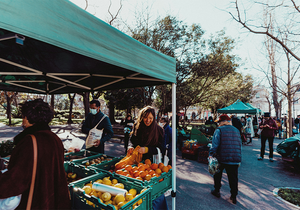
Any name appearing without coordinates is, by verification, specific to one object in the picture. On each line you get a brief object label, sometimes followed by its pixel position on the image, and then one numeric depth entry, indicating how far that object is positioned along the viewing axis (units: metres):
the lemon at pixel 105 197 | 1.55
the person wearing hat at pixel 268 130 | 6.55
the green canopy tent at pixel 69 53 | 1.12
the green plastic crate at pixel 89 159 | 2.44
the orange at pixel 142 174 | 2.08
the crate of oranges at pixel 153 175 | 1.96
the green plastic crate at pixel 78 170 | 2.17
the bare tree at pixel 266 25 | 5.76
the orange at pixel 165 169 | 2.35
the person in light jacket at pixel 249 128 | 11.83
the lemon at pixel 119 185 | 1.78
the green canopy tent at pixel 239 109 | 11.81
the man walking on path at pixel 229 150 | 3.53
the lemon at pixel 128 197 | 1.60
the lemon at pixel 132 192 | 1.72
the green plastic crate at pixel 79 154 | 2.82
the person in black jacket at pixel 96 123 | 3.68
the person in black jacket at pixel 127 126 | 7.68
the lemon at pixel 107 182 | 1.83
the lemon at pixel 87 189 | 1.63
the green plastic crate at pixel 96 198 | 1.44
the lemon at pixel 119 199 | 1.51
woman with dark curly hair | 1.21
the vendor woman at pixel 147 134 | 2.83
